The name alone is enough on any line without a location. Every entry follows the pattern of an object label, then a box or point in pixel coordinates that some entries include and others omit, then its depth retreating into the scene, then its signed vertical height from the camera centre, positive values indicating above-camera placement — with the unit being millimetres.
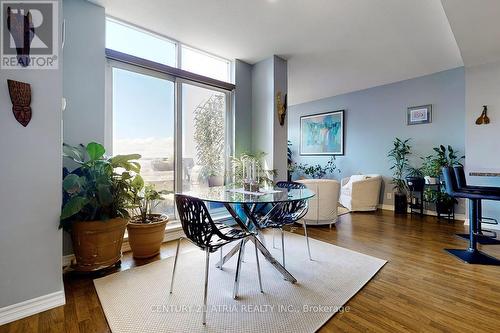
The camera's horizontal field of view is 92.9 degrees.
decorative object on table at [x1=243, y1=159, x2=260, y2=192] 2297 -149
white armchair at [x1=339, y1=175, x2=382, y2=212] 4789 -557
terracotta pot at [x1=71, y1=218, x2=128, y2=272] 2068 -686
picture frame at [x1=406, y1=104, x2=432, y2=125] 4570 +1021
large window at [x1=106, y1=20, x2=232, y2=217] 2930 +708
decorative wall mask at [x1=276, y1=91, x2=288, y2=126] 3865 +956
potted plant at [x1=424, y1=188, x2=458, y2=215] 4109 -598
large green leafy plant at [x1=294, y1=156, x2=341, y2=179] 6020 -73
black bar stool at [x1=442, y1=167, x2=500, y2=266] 2404 -517
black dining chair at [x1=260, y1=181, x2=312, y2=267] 2145 -458
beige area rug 1512 -990
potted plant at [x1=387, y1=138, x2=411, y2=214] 4660 -86
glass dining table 1815 -254
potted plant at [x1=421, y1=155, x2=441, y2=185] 4205 -50
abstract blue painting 5859 +849
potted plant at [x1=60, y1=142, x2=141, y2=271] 2031 -368
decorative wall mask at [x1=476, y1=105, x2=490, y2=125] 3615 +742
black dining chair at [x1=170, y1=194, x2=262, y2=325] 1596 -414
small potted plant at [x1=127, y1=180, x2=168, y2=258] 2482 -638
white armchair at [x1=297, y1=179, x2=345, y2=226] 3576 -545
